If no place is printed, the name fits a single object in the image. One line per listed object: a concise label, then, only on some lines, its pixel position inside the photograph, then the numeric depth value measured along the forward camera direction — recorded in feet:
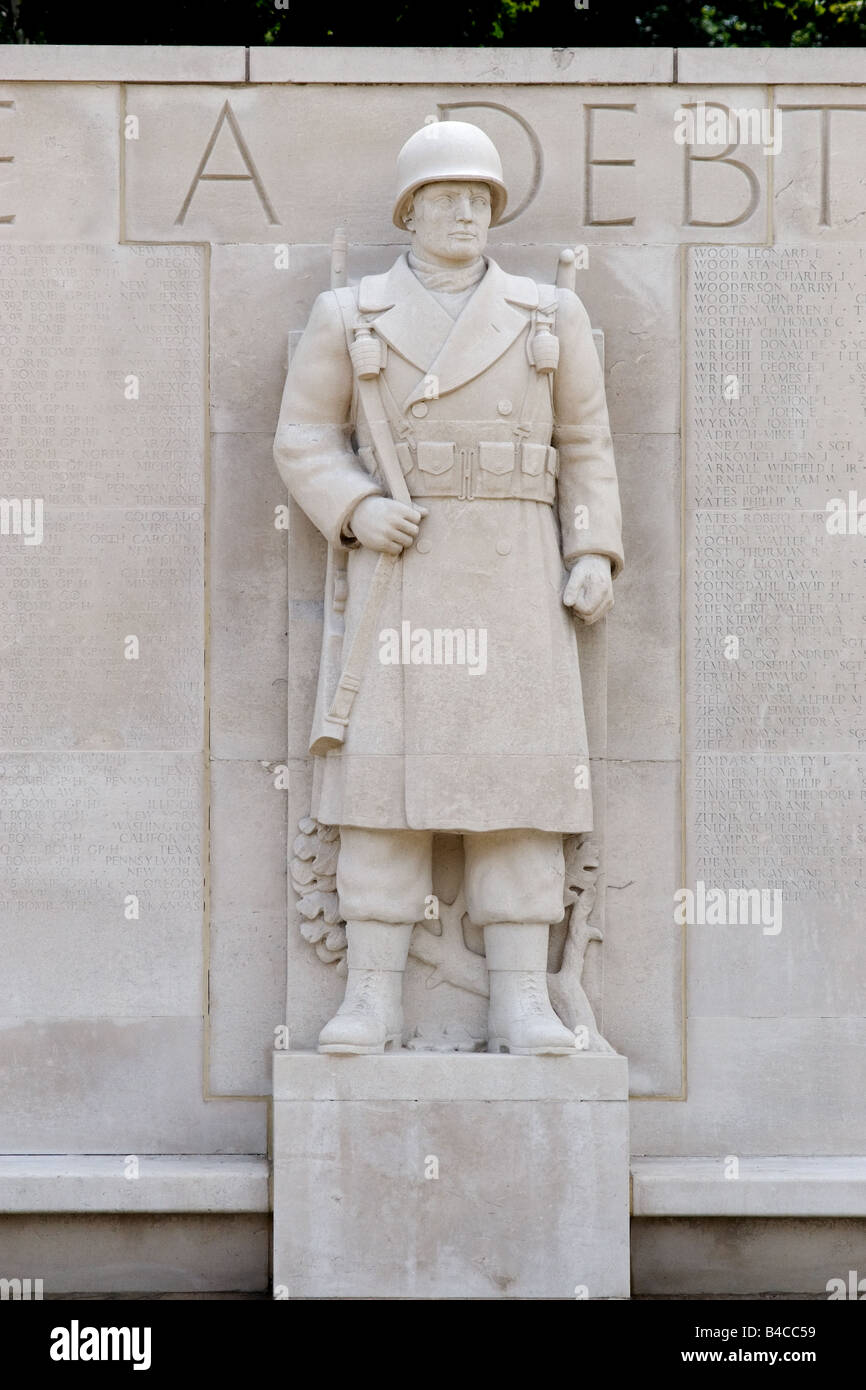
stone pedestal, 28.81
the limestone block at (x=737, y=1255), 30.73
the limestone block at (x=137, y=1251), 30.50
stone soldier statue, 29.30
